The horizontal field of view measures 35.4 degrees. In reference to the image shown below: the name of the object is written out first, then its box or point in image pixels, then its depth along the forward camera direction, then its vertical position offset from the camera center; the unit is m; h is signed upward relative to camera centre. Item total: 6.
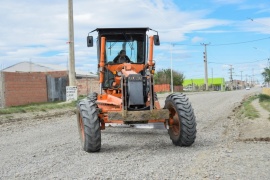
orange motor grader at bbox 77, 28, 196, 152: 9.07 -0.30
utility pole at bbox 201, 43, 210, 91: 89.76 +3.38
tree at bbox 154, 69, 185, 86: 81.81 +1.53
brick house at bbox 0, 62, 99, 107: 24.42 -0.02
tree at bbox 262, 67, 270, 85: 34.34 +0.67
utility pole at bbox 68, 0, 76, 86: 26.67 +2.50
